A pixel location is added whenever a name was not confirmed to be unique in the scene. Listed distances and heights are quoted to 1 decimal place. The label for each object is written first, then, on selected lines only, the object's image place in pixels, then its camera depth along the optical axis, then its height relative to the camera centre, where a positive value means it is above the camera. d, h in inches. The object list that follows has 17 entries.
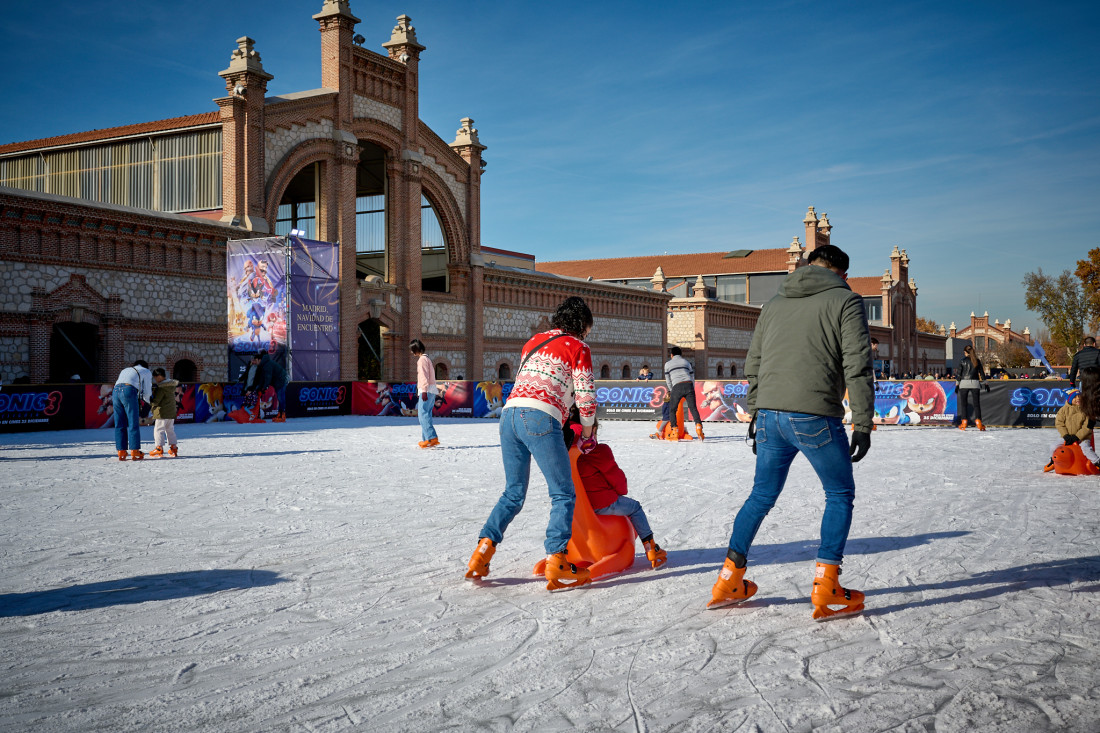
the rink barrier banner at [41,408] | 703.7 -20.3
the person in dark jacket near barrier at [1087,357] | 449.1 +8.5
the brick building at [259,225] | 880.9 +196.0
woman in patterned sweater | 182.1 -9.2
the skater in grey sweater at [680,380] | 577.3 -1.9
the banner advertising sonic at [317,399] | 974.4 -21.3
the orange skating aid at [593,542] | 199.6 -39.8
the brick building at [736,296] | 1884.8 +230.8
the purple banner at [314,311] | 982.4 +85.1
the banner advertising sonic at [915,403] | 801.7 -27.7
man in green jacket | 160.1 -5.2
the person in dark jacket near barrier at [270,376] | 919.7 +6.5
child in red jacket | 200.4 -25.3
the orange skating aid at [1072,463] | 389.1 -42.0
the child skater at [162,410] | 496.1 -16.0
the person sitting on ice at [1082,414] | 366.6 -18.8
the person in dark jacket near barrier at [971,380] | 707.4 -5.2
